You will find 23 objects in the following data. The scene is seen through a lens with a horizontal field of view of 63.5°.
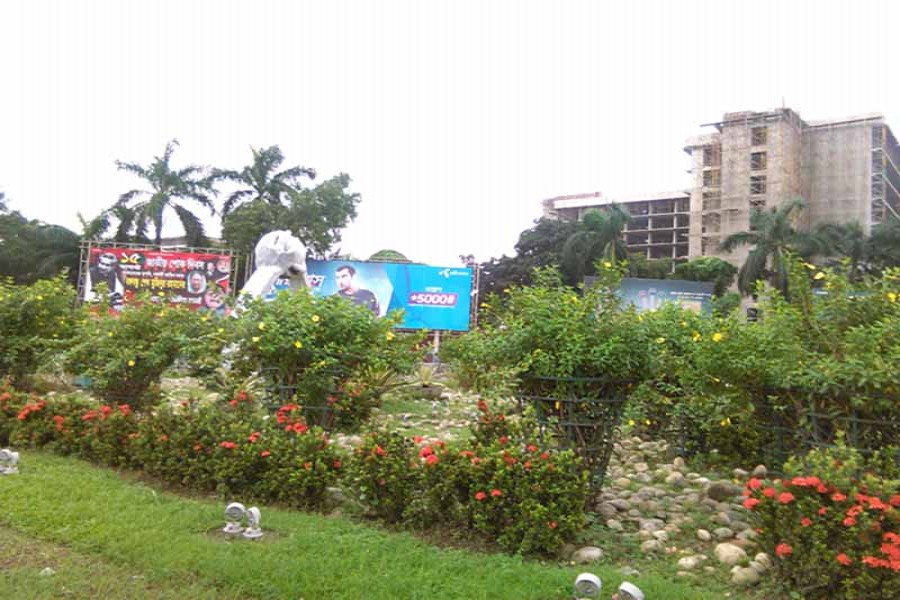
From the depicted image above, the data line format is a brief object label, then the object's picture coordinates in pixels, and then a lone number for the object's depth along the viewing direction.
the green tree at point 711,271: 38.50
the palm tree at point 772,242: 32.69
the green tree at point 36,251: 30.80
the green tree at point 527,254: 38.66
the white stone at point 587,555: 3.56
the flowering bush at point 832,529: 2.83
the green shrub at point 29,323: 8.34
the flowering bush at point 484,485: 3.57
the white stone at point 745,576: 3.28
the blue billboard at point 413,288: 25.19
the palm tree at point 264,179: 29.78
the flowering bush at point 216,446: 4.32
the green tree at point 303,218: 27.91
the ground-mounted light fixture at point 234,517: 3.72
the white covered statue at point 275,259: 11.35
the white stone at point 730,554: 3.52
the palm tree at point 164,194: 27.70
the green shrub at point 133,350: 6.64
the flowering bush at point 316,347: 5.57
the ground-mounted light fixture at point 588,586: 2.81
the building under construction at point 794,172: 45.72
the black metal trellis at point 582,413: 4.21
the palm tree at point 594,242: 35.41
